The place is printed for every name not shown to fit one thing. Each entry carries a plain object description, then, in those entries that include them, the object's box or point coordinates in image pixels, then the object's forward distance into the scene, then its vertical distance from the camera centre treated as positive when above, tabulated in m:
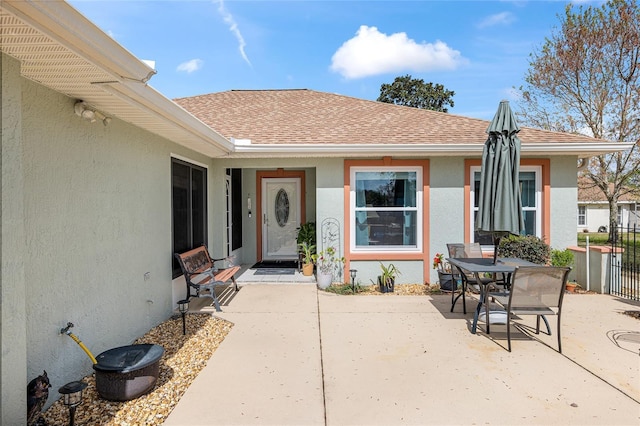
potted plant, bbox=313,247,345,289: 8.11 -1.23
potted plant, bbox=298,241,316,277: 9.11 -1.23
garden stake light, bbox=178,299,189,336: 5.26 -1.36
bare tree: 15.91 +5.85
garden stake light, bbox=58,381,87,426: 2.87 -1.42
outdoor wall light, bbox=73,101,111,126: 3.79 +1.07
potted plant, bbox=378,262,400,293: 7.86 -1.51
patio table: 5.30 -0.89
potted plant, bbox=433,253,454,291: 7.84 -1.34
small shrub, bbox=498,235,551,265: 7.79 -0.85
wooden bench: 6.34 -1.09
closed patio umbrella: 5.52 +0.45
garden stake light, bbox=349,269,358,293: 7.97 -1.42
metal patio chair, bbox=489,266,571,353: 4.60 -1.05
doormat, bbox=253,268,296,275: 9.57 -1.59
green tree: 34.12 +10.87
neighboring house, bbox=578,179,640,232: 31.81 -0.52
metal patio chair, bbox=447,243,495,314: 6.93 -0.80
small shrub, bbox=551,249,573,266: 7.93 -1.07
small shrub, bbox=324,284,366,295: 7.84 -1.69
